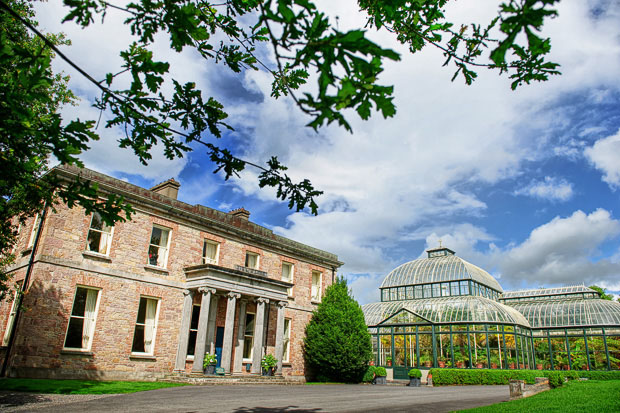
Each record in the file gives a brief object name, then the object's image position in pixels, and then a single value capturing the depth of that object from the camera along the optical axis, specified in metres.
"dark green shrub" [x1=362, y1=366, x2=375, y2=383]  23.67
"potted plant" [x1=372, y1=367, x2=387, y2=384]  24.64
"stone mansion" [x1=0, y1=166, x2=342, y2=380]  14.49
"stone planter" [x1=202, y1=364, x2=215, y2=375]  17.47
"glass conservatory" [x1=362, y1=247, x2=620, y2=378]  29.08
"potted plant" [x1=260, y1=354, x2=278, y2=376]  20.08
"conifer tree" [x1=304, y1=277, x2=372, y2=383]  21.83
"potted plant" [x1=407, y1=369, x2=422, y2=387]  25.28
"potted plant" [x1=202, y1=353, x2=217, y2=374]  17.48
